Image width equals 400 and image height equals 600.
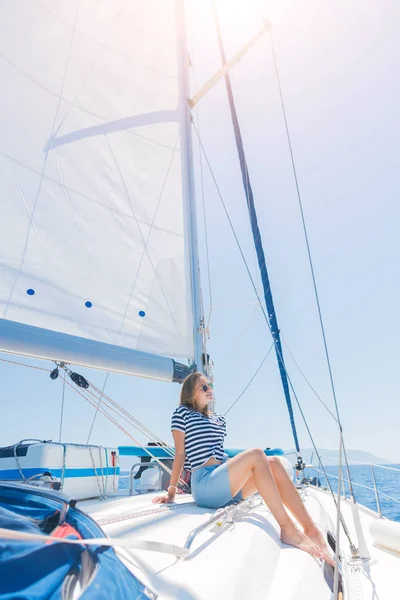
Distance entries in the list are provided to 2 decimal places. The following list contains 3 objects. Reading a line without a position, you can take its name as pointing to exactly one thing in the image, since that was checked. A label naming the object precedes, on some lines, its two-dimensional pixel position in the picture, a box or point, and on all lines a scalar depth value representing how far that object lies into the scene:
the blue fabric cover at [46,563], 0.83
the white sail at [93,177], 3.01
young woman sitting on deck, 2.06
